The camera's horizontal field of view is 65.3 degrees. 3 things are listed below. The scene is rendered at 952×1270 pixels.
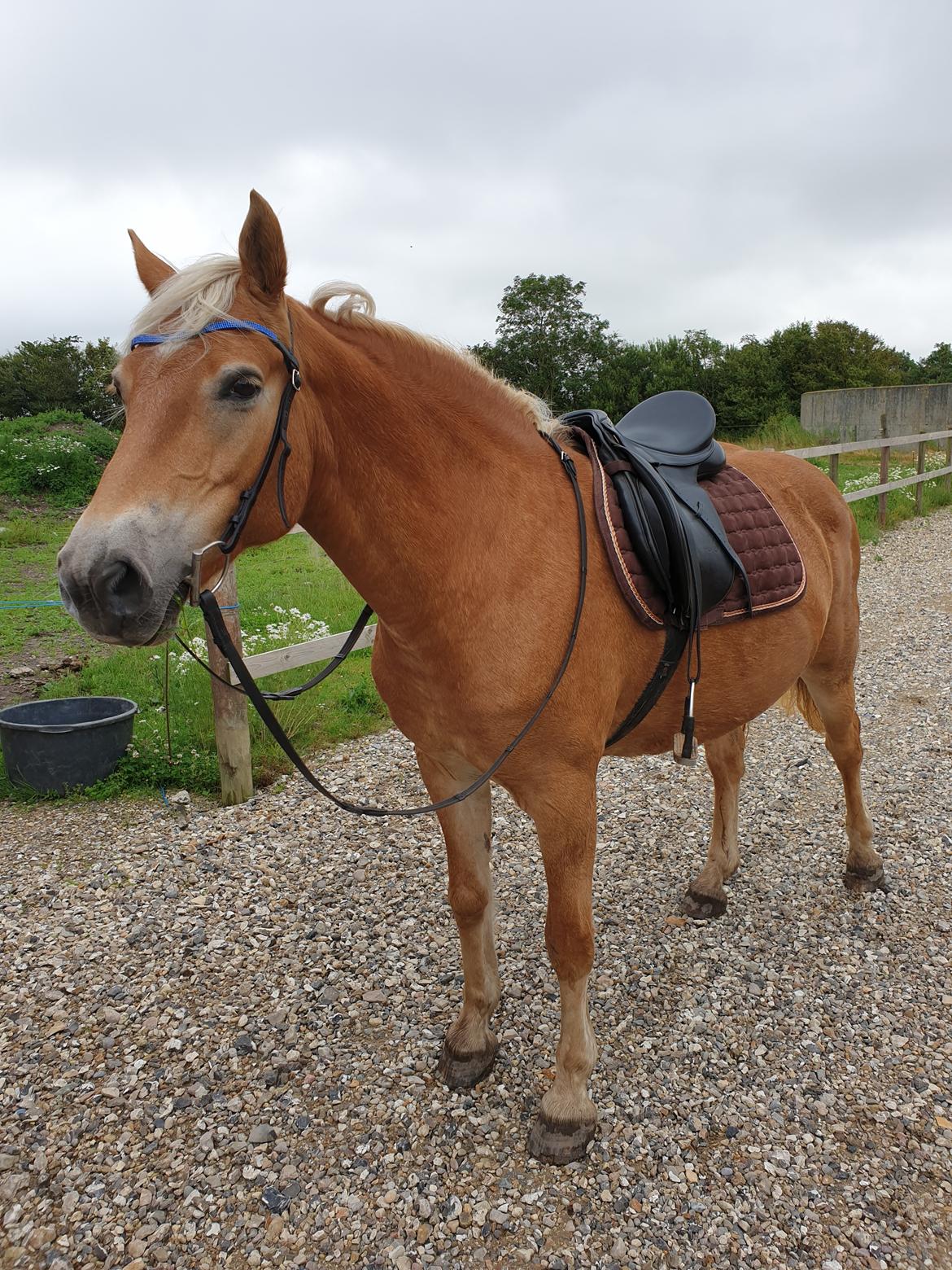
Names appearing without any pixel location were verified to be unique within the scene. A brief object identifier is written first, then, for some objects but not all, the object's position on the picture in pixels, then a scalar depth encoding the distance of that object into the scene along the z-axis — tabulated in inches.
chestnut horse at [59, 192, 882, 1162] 61.9
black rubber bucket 169.8
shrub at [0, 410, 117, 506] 491.5
